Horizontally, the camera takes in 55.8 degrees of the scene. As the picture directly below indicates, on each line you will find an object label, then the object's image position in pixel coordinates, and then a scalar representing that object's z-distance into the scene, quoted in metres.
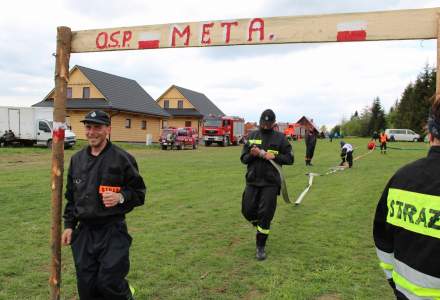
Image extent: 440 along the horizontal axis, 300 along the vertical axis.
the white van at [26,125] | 28.33
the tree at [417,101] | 65.73
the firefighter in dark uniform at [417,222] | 2.05
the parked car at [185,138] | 35.03
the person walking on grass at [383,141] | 28.73
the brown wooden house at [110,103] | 38.72
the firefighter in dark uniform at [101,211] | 3.45
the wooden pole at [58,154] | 4.20
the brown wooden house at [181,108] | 53.97
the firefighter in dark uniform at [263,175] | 5.77
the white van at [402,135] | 57.36
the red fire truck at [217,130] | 41.38
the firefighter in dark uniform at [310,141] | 19.38
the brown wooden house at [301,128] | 75.61
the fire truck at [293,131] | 64.61
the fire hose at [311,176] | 10.53
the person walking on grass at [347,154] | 18.88
